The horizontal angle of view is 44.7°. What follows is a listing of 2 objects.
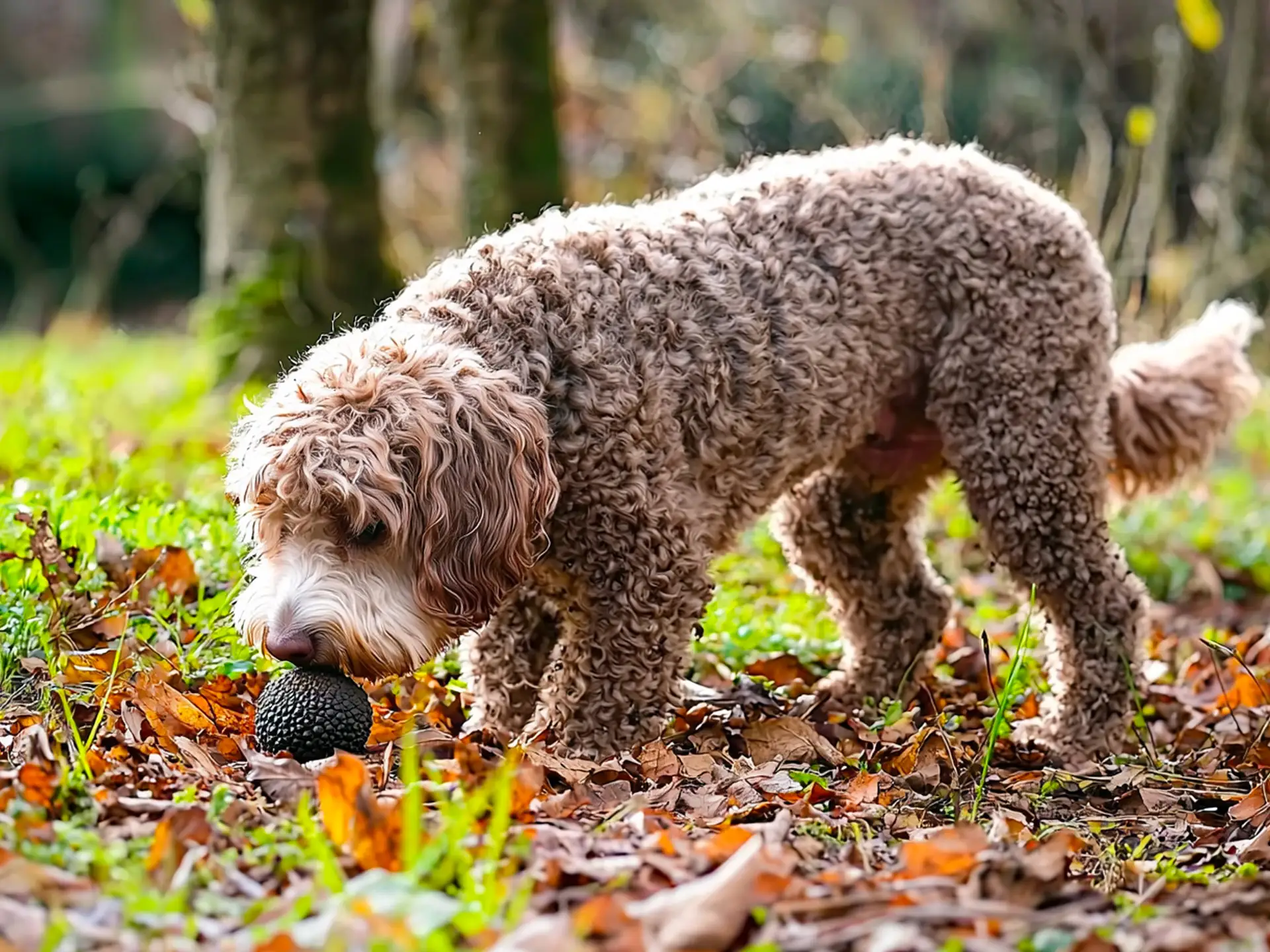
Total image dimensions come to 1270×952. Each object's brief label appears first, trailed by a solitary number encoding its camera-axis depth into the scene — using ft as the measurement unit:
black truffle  11.53
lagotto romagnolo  12.25
